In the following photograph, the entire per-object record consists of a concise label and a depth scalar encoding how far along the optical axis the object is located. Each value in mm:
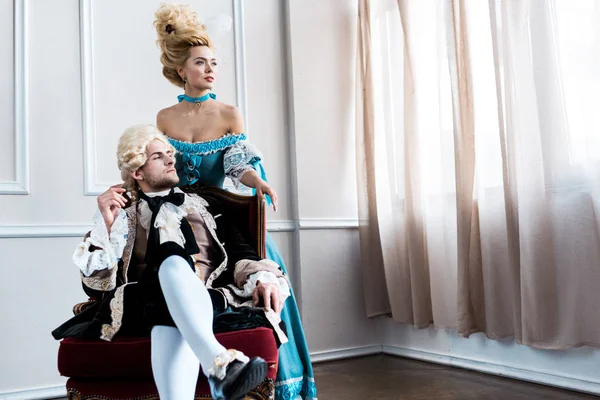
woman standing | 2170
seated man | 1547
